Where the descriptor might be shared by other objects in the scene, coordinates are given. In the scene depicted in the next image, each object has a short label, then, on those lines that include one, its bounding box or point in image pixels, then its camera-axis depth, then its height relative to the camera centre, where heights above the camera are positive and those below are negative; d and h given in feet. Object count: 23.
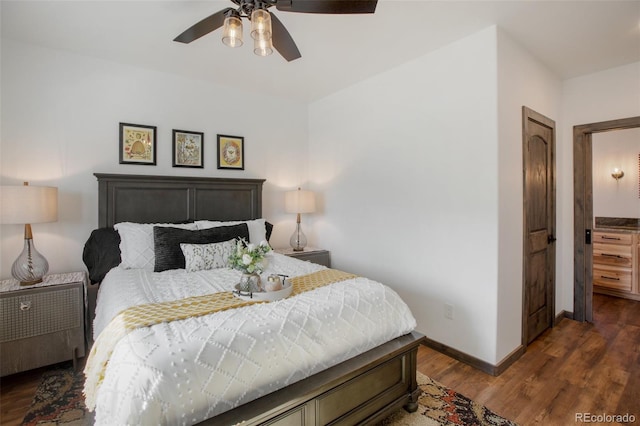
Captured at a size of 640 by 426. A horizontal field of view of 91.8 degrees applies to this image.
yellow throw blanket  4.34 -1.58
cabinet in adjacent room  12.93 -2.25
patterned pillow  8.13 -1.12
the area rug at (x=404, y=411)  6.07 -4.07
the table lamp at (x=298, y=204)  12.48 +0.37
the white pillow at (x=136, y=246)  8.34 -0.87
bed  3.78 -2.09
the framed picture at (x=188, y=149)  10.84 +2.33
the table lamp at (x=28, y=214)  7.34 +0.02
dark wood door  8.88 -0.37
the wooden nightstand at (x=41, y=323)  7.13 -2.60
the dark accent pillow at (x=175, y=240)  8.22 -0.72
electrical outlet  8.63 -2.76
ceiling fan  5.04 +3.44
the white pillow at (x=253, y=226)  9.89 -0.41
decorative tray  5.72 -1.52
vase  6.01 -1.35
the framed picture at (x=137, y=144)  9.90 +2.30
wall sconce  14.32 +1.75
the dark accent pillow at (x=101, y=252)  8.43 -1.06
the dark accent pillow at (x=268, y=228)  11.50 -0.54
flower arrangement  6.01 -0.89
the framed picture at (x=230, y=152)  11.76 +2.38
